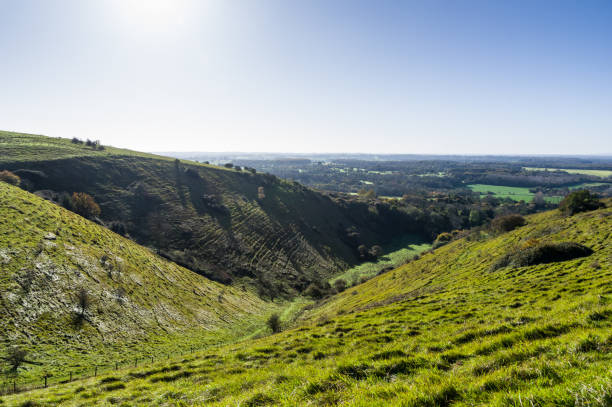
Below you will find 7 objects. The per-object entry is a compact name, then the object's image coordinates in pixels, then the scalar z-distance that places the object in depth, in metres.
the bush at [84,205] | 64.88
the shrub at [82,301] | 34.00
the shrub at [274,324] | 39.06
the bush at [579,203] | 49.59
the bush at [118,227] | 67.38
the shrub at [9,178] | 62.17
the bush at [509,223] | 65.40
